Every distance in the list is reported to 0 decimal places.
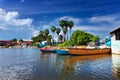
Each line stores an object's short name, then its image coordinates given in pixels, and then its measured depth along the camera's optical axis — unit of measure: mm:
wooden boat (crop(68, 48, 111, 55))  17960
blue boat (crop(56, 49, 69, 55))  19313
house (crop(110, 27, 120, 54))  17767
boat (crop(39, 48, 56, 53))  25284
